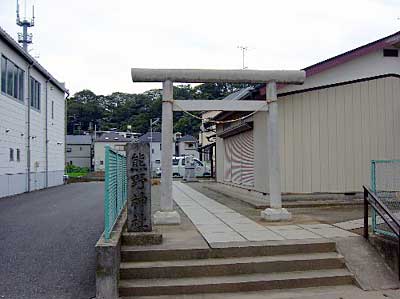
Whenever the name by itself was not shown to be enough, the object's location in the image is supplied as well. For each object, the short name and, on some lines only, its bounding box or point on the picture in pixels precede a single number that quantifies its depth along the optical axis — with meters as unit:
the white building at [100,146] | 62.22
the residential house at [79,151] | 67.62
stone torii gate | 9.35
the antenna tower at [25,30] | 45.34
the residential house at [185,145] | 61.72
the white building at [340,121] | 12.19
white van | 36.09
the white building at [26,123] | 20.27
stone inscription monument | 7.36
